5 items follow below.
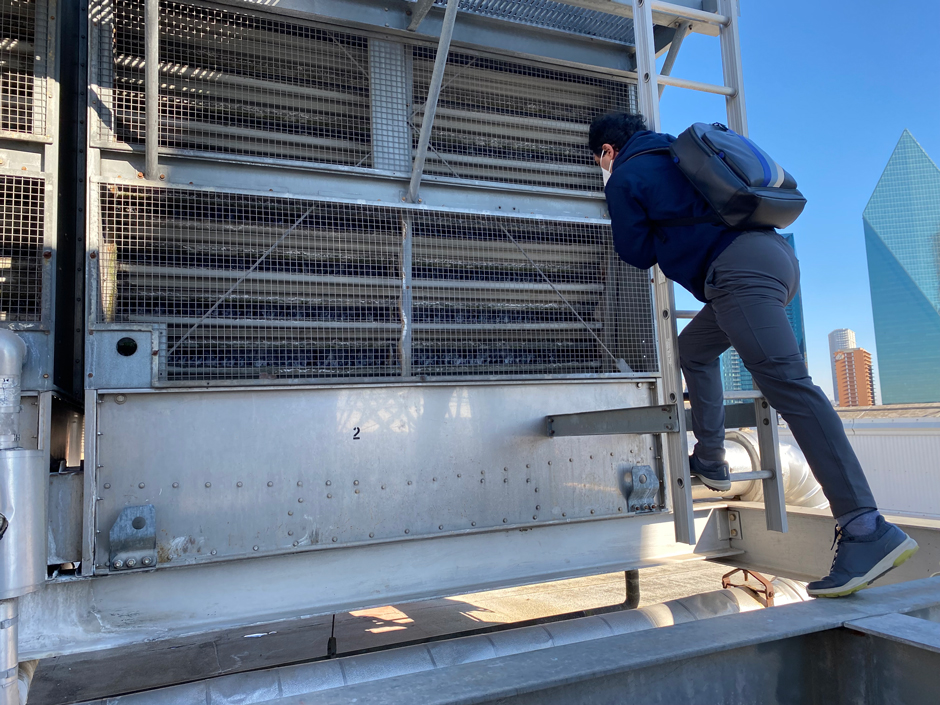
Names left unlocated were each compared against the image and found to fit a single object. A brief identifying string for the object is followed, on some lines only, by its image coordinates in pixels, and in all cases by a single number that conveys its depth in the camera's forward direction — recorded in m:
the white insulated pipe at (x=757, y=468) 4.20
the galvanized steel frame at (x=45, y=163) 2.81
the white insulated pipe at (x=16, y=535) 2.04
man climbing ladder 2.09
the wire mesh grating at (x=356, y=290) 3.19
